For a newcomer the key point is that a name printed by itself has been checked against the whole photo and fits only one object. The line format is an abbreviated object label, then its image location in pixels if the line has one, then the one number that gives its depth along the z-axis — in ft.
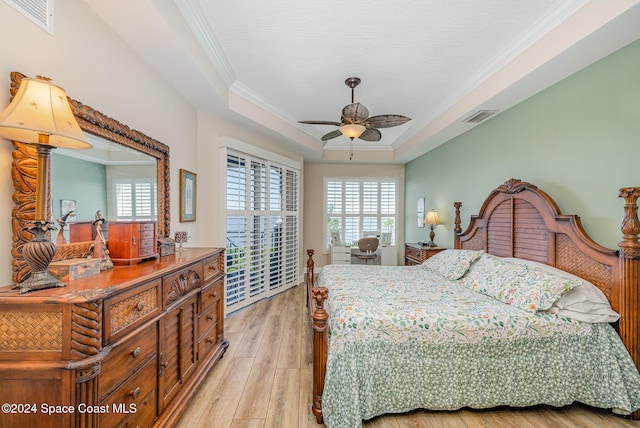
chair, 17.63
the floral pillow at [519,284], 6.19
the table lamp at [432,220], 14.07
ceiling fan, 9.04
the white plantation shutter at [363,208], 20.30
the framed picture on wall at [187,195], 9.50
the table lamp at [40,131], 3.39
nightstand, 13.39
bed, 5.68
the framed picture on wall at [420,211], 16.92
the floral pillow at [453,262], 9.20
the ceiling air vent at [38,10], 4.09
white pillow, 6.07
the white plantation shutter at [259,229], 11.98
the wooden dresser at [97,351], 3.33
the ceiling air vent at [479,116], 10.05
